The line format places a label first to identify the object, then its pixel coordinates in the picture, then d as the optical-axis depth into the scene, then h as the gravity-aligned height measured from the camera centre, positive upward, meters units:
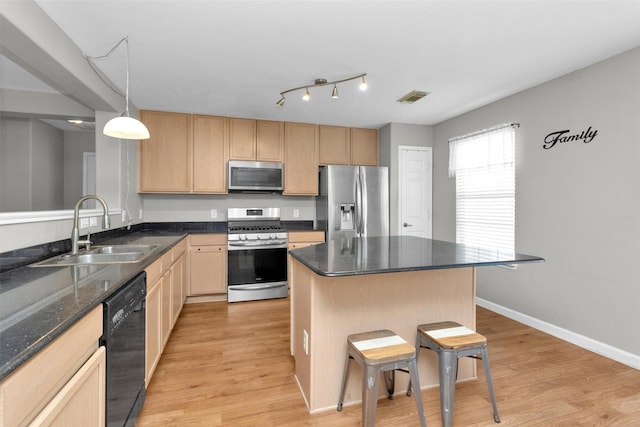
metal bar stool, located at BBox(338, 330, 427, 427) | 1.44 -0.72
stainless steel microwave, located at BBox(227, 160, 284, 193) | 3.99 +0.51
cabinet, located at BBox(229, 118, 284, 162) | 4.08 +1.03
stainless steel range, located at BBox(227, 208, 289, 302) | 3.78 -0.63
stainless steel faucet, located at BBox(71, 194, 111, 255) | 2.00 -0.08
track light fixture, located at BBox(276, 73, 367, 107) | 2.73 +1.26
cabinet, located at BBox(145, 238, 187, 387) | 1.93 -0.69
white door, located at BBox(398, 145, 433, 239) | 4.41 +0.36
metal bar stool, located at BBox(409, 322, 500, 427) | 1.56 -0.73
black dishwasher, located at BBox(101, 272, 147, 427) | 1.27 -0.67
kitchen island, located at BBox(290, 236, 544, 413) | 1.72 -0.56
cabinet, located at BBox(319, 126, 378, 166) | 4.44 +1.03
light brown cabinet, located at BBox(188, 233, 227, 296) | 3.76 -0.64
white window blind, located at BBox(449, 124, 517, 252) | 3.34 +0.35
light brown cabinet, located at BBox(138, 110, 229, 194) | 3.79 +0.77
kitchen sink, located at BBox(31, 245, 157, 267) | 1.78 -0.29
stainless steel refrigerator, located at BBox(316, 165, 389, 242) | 4.14 +0.18
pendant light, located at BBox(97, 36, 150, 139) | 1.95 +0.56
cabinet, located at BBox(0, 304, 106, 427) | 0.72 -0.50
